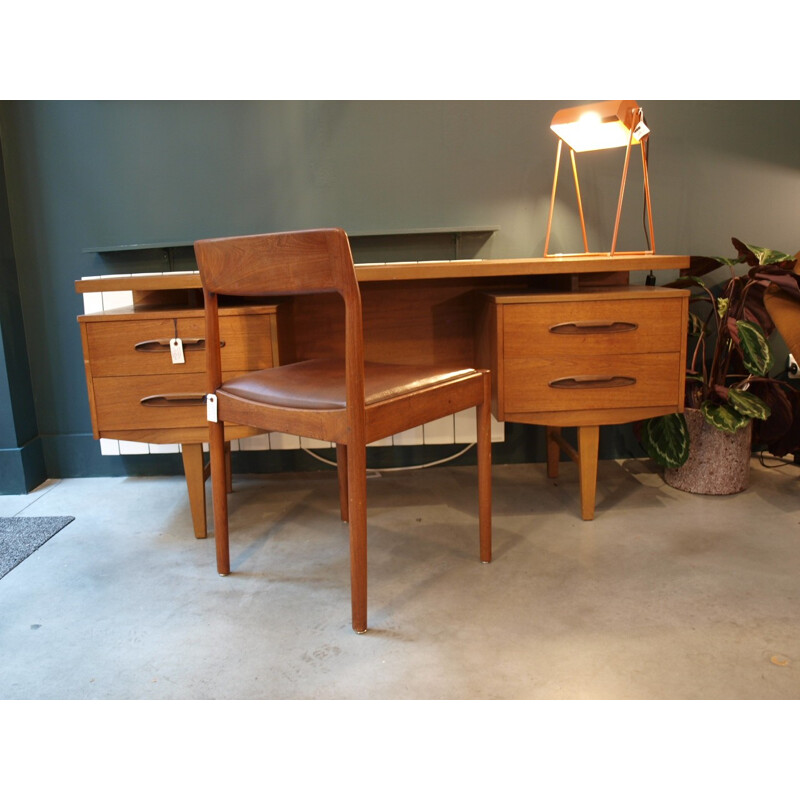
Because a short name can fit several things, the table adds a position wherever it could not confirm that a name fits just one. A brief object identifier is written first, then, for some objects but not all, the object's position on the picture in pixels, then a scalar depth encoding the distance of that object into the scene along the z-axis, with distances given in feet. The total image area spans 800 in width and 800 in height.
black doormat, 5.64
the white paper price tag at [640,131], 6.00
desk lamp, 5.90
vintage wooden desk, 5.34
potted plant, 6.21
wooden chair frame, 4.04
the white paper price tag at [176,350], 5.40
